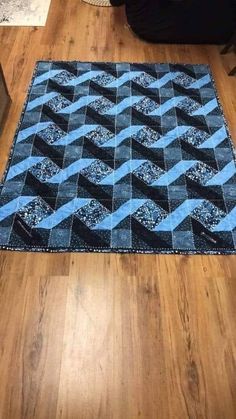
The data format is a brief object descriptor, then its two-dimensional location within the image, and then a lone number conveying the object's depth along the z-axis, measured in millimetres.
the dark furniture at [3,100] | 1916
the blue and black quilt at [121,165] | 1540
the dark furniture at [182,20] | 2221
